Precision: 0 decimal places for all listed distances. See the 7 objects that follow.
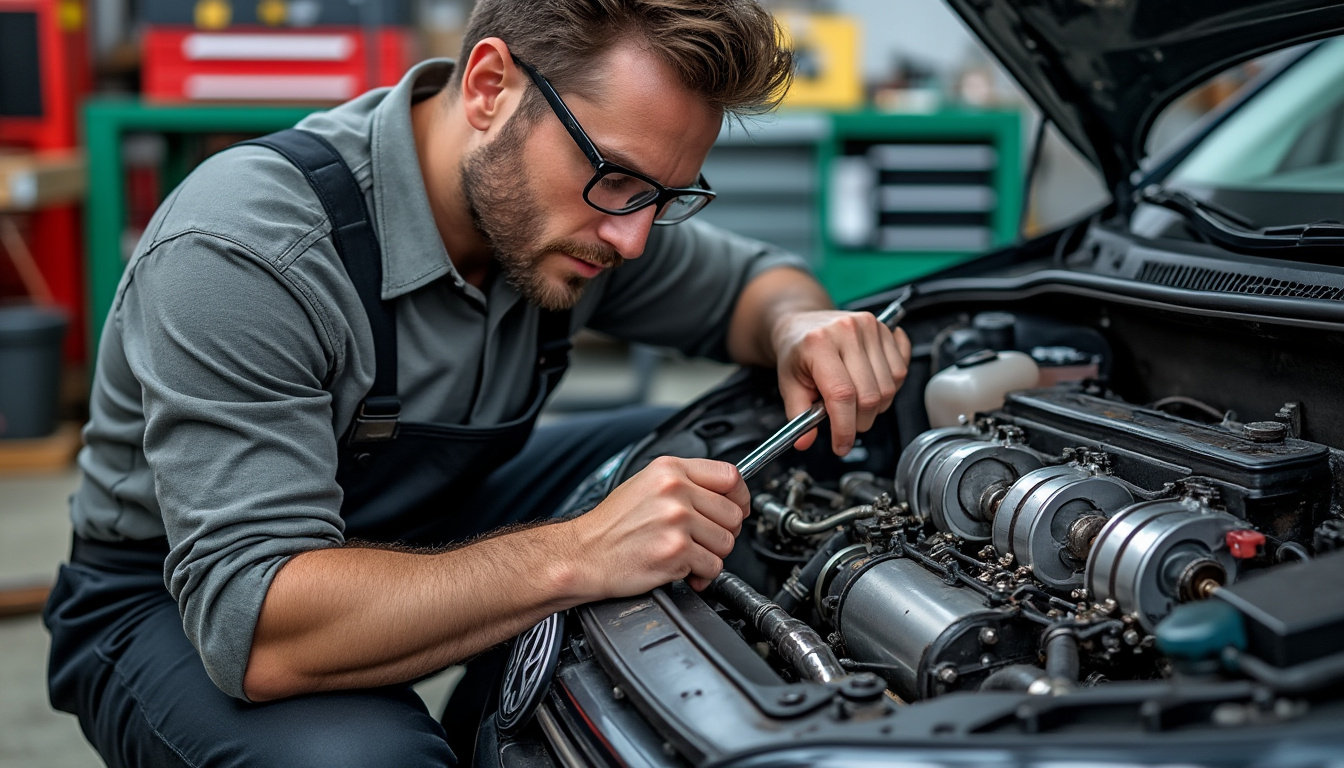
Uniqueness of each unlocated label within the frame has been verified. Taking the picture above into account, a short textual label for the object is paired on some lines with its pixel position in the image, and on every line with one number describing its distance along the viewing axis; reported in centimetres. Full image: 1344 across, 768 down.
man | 122
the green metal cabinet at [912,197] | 444
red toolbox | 430
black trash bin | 399
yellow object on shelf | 461
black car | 82
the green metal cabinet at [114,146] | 426
